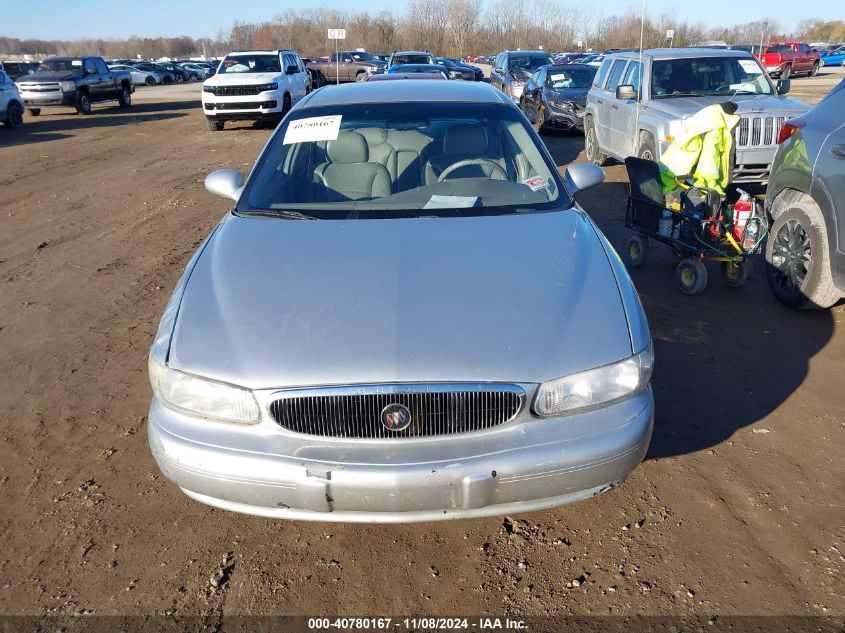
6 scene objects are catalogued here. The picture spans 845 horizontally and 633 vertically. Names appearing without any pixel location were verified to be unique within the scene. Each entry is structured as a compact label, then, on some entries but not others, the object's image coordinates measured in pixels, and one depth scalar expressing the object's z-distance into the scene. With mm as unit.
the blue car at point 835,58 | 45844
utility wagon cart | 5434
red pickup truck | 37531
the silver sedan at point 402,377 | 2373
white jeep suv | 16938
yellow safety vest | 5738
